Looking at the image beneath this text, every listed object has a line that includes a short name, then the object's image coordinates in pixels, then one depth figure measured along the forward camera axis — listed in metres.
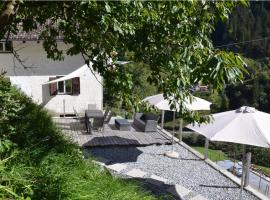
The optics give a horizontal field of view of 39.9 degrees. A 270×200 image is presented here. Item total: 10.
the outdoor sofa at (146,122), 19.11
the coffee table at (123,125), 19.32
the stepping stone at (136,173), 12.67
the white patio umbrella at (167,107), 14.95
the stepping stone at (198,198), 11.04
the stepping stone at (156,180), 12.00
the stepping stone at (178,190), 11.20
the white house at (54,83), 23.78
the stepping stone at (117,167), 13.27
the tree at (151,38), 4.13
